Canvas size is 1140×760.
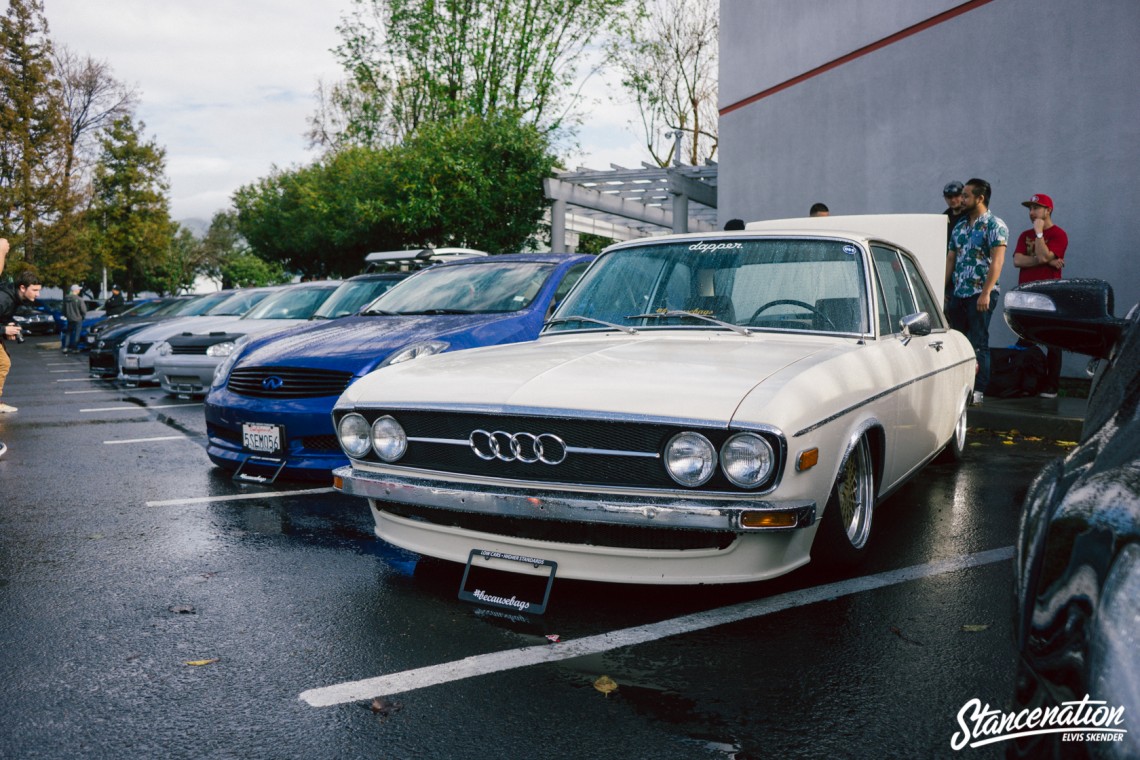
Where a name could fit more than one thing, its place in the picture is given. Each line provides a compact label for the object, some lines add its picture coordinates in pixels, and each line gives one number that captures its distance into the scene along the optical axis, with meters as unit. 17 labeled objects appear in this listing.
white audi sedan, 3.10
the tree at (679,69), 34.31
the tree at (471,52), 28.42
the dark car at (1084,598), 1.14
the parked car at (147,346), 12.94
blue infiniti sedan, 5.74
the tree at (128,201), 38.88
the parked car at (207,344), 11.16
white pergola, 18.70
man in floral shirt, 7.89
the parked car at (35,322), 36.88
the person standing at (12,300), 8.28
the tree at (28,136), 29.14
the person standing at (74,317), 24.47
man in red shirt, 8.41
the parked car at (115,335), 15.47
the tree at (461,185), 20.84
